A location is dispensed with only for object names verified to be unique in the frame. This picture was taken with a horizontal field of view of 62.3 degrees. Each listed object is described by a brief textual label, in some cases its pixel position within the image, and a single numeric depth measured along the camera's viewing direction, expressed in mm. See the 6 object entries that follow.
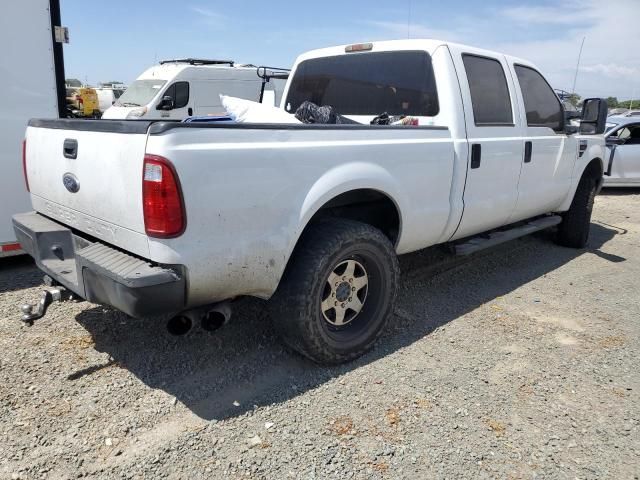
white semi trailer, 4379
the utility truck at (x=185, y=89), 11234
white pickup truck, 2414
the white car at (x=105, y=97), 20531
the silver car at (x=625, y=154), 10266
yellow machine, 17853
